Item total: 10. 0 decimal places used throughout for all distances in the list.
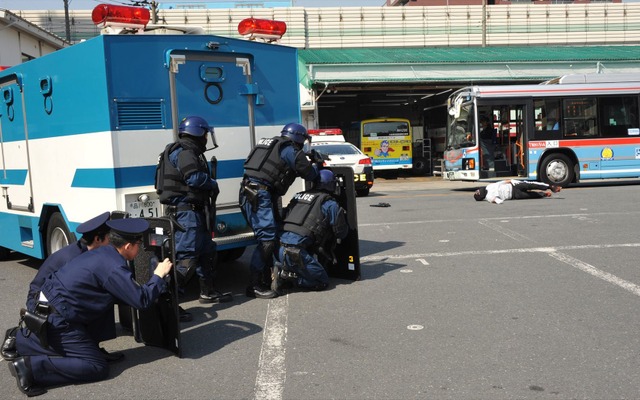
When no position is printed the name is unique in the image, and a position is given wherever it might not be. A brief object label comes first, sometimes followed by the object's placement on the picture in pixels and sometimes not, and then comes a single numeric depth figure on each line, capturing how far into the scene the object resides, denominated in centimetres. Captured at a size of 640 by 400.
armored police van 627
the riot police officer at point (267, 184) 667
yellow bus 2747
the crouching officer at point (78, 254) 453
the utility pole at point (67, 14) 3180
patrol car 1773
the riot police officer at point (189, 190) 603
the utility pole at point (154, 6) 2819
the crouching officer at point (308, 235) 669
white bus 1816
